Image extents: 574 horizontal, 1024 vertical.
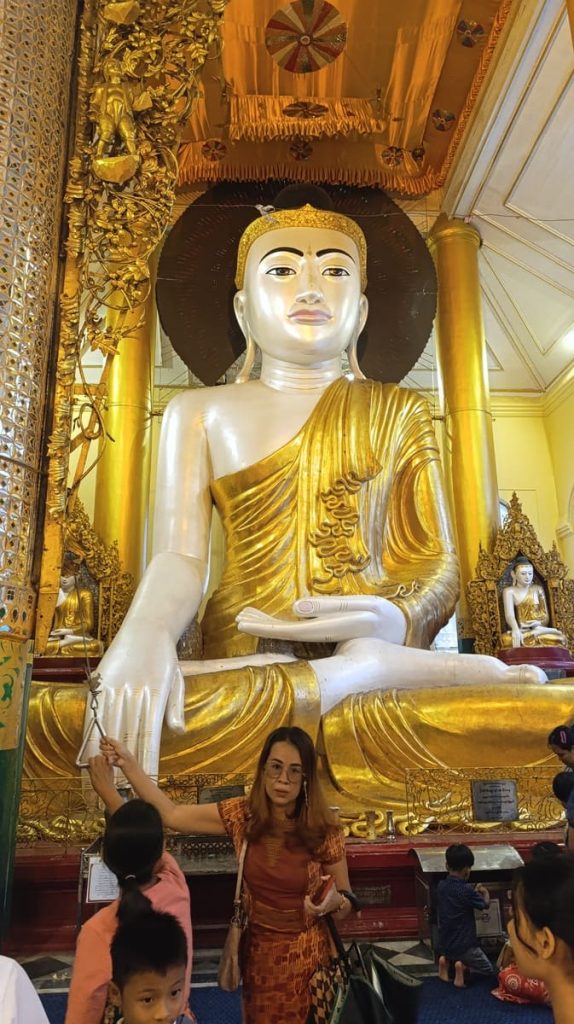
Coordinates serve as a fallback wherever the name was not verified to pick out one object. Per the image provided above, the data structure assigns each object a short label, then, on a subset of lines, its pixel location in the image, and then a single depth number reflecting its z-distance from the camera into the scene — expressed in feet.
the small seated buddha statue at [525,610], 17.66
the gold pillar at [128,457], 19.76
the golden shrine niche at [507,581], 18.21
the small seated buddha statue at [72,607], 16.97
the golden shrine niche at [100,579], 17.33
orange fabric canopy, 18.24
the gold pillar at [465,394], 19.26
